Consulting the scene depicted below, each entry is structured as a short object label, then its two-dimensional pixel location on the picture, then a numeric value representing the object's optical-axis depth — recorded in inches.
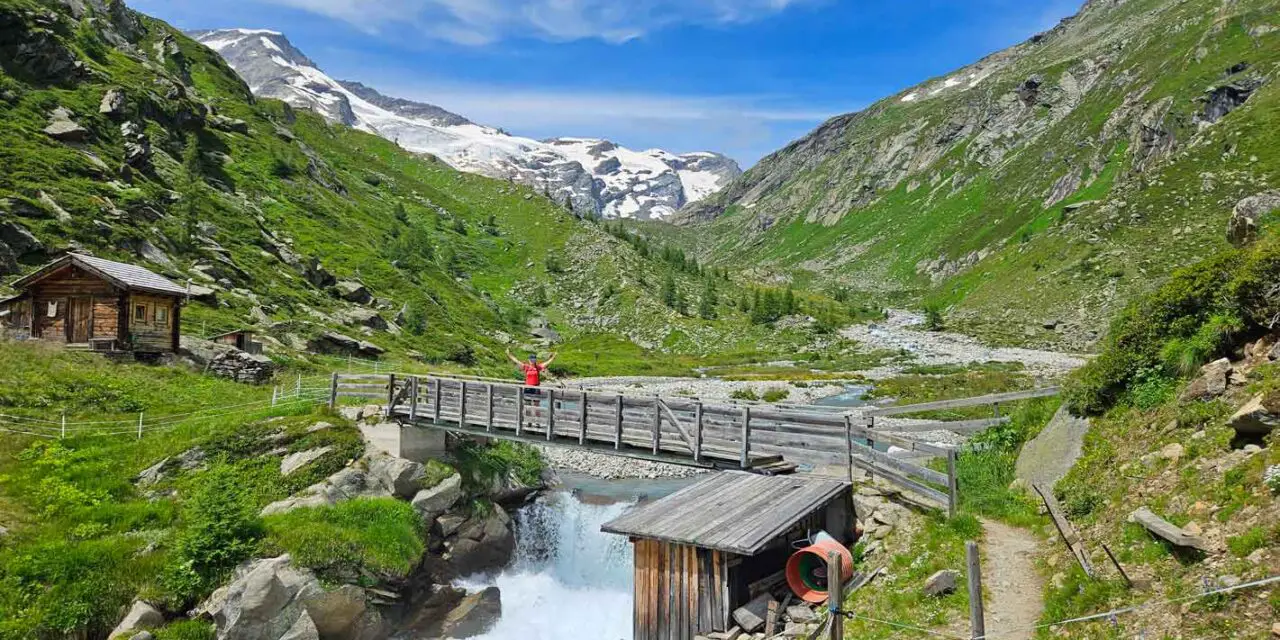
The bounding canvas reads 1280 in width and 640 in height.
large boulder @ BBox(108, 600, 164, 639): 695.1
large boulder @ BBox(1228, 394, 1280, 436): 429.4
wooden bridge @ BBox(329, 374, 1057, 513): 762.8
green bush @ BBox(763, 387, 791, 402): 2106.3
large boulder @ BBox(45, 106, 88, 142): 2287.2
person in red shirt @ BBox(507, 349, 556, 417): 1042.7
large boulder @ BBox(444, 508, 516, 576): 1021.8
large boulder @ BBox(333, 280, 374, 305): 2689.5
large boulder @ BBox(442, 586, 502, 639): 873.0
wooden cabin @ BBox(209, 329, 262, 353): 1578.5
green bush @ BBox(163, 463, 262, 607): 759.1
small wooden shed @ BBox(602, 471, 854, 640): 612.1
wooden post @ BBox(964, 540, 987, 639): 359.5
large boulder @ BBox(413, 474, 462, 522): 1029.8
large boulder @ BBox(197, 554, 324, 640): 722.2
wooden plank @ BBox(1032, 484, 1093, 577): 464.4
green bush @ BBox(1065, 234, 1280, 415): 537.0
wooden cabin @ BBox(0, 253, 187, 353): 1322.6
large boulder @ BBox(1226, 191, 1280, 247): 711.1
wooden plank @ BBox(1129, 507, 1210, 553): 391.9
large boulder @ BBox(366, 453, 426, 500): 1035.3
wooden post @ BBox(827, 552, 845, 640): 405.1
